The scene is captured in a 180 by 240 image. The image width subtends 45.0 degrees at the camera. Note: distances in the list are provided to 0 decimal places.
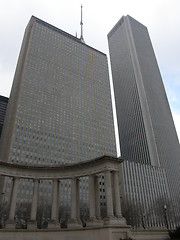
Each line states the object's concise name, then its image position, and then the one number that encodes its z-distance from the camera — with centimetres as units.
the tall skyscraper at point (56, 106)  12288
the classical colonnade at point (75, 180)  3719
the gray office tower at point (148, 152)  13300
